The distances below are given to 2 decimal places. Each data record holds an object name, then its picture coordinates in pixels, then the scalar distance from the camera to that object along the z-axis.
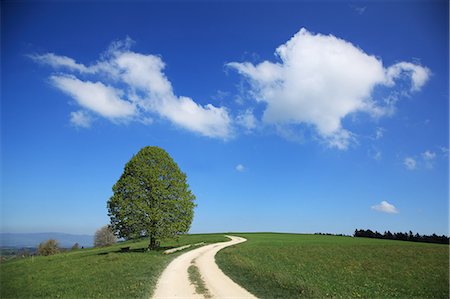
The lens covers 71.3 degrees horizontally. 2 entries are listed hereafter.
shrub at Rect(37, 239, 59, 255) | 78.19
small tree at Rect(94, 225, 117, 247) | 96.81
